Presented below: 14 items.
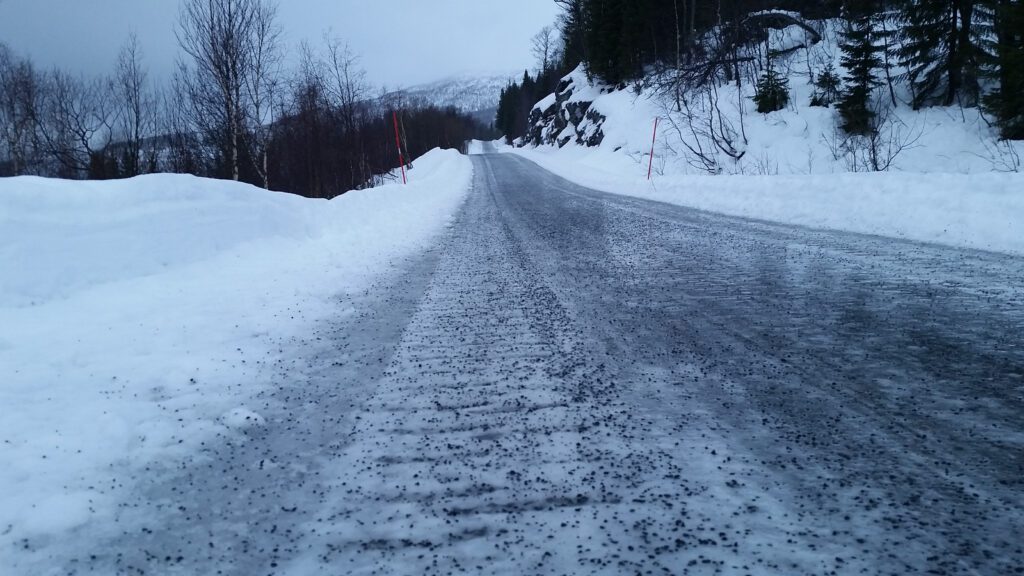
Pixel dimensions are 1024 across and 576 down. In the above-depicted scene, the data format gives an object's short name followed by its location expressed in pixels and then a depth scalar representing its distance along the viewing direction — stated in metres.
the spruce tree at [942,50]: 20.05
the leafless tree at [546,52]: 96.09
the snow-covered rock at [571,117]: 46.70
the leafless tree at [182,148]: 26.38
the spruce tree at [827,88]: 23.59
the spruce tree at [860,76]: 21.31
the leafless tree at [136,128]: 28.16
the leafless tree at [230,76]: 19.20
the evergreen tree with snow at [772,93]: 25.52
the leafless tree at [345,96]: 30.35
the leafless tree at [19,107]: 32.34
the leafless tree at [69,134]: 27.88
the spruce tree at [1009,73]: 16.56
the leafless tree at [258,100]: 20.39
